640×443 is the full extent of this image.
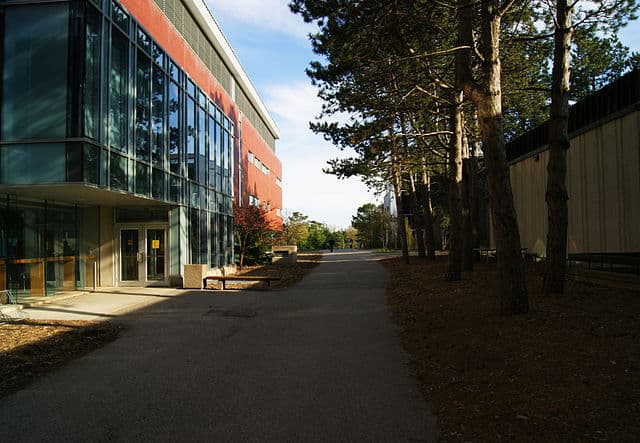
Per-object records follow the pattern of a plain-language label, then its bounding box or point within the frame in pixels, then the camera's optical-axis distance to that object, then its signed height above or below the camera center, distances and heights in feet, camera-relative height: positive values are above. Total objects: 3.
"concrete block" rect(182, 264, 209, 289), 54.65 -4.36
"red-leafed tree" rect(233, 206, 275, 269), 89.51 +0.84
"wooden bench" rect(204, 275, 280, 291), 53.01 -4.58
